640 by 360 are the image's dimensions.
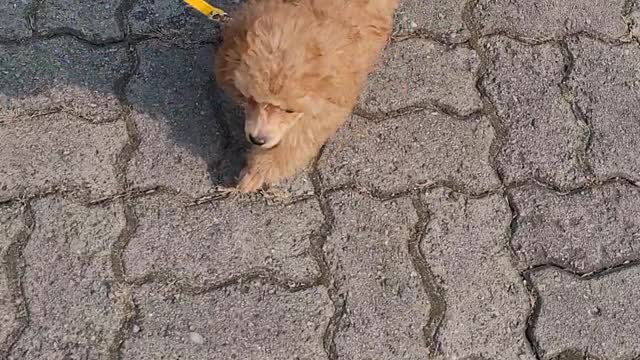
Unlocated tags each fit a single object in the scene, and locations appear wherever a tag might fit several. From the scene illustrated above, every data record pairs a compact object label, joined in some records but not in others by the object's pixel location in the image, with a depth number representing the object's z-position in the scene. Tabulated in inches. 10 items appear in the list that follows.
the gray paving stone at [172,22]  93.4
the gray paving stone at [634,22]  101.0
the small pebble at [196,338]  78.6
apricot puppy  68.1
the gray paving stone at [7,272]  76.9
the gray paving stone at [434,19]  97.6
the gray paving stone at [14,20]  91.4
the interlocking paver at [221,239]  81.7
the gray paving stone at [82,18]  92.4
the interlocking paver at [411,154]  88.1
